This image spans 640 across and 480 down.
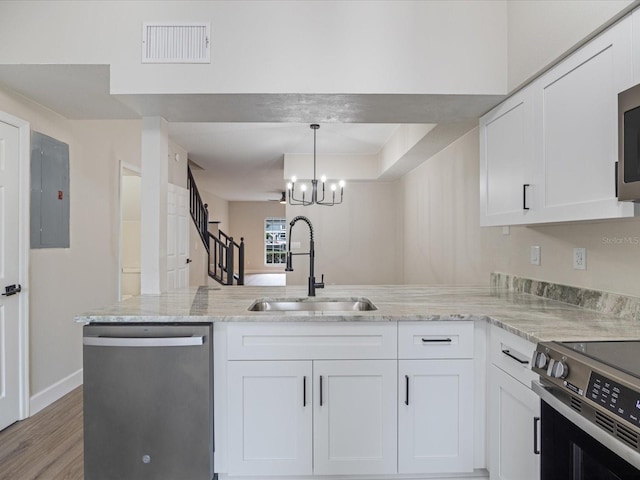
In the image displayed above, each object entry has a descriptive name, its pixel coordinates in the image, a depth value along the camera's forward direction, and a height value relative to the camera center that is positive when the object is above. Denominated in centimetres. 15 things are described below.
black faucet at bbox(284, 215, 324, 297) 255 -21
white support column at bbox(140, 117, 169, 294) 262 +21
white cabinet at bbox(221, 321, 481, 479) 193 -80
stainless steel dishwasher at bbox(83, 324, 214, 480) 188 -82
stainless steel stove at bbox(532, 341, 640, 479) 92 -41
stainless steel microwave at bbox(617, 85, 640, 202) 125 +31
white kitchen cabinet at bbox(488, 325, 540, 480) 155 -74
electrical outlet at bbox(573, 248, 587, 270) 206 -10
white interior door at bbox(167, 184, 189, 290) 478 +3
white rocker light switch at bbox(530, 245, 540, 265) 250 -10
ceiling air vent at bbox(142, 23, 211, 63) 221 +111
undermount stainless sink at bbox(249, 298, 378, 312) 245 -42
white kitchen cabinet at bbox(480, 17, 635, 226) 144 +45
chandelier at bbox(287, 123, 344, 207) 500 +74
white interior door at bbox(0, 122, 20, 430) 267 -23
